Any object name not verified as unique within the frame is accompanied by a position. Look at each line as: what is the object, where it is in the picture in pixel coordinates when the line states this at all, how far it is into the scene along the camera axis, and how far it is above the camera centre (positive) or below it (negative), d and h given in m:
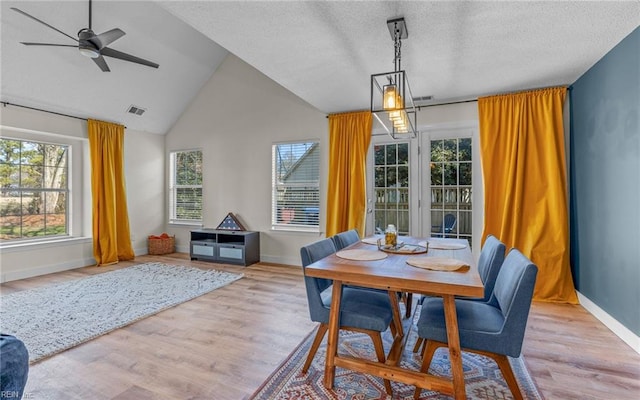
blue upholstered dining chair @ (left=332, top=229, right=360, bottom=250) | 2.69 -0.35
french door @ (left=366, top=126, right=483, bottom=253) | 4.10 +0.22
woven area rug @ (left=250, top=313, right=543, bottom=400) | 1.82 -1.14
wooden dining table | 1.59 -0.46
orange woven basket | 5.77 -0.78
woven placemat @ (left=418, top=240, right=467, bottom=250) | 2.54 -0.39
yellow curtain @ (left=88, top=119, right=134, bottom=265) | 4.95 +0.14
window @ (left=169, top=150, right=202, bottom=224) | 5.99 +0.31
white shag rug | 2.56 -1.05
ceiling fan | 2.94 +1.59
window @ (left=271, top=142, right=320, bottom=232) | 5.00 +0.26
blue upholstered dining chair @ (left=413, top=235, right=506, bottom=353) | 2.21 -0.50
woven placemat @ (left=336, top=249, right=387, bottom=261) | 2.09 -0.38
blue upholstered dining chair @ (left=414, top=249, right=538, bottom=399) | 1.56 -0.70
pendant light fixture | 2.02 +0.68
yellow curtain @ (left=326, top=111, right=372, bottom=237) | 4.45 +0.45
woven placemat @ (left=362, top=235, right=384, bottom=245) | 2.77 -0.37
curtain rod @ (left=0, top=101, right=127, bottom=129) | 4.05 +1.35
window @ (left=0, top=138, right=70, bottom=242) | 4.32 +0.22
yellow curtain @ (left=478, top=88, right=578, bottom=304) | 3.45 +0.23
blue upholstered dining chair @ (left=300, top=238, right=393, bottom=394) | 1.87 -0.68
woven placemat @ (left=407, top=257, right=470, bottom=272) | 1.84 -0.40
